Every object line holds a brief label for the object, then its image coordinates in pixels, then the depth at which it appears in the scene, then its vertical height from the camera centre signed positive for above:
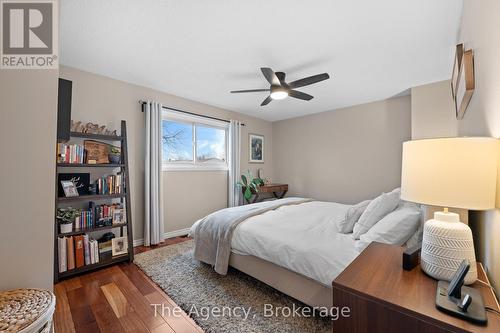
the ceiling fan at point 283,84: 2.22 +0.91
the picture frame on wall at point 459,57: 1.45 +0.75
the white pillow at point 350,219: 1.99 -0.49
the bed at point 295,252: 1.59 -0.69
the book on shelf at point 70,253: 2.22 -0.89
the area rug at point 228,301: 1.59 -1.15
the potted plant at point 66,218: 2.21 -0.53
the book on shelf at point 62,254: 2.16 -0.87
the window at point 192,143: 3.55 +0.43
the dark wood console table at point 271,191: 4.36 -0.51
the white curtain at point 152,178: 3.06 -0.15
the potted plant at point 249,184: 4.23 -0.34
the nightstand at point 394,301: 0.71 -0.50
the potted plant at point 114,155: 2.65 +0.15
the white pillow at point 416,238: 1.78 -0.59
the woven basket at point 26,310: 0.91 -0.64
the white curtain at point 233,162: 4.20 +0.09
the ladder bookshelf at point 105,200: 2.20 -0.38
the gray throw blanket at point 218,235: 2.19 -0.73
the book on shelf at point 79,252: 2.28 -0.89
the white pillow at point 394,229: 1.62 -0.48
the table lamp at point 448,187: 0.75 -0.08
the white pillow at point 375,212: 1.84 -0.40
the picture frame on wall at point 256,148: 4.72 +0.43
